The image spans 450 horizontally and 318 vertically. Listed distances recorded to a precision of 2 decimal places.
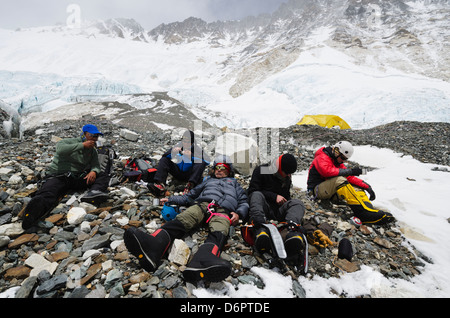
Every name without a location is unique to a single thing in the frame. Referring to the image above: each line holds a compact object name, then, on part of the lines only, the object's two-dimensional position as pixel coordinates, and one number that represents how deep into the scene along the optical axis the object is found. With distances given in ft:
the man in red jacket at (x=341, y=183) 11.68
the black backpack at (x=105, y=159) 13.76
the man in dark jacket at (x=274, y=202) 8.54
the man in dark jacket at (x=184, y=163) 14.48
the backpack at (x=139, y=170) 14.83
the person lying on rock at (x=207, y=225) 6.93
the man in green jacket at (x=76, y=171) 11.01
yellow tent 49.65
